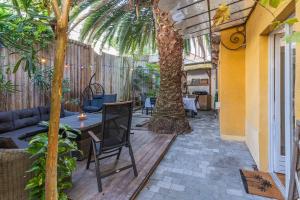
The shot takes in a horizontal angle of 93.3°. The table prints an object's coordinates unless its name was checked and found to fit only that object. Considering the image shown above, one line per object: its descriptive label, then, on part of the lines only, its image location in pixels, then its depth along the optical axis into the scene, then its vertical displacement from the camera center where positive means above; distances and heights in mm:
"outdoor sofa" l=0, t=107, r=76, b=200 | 1231 -598
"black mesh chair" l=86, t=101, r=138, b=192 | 1743 -434
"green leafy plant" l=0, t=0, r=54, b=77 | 904 +609
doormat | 1705 -1143
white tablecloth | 5302 -245
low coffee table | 2299 -456
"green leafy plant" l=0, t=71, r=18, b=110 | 2795 +213
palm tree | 3549 +1275
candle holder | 2679 -351
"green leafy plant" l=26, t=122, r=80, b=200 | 1286 -655
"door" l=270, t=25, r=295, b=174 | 1977 -78
